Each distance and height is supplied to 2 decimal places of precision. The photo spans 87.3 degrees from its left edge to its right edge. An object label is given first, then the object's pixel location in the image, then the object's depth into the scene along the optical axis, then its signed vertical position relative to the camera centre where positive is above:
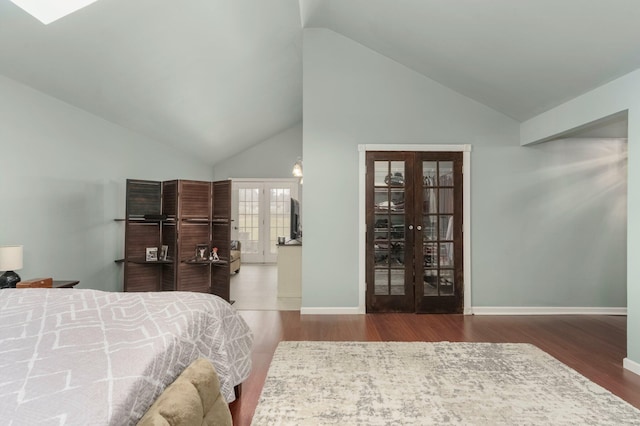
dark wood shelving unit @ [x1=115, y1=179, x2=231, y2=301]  4.06 -0.22
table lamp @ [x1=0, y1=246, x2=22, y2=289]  2.65 -0.40
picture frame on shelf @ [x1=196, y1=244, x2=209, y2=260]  4.23 -0.47
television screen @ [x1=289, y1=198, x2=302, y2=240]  5.38 -0.13
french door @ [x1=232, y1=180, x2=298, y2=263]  8.33 +0.00
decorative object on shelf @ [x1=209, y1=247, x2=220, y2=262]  4.20 -0.50
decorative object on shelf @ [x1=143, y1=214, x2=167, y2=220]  4.07 -0.02
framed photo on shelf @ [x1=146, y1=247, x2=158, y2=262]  4.13 -0.49
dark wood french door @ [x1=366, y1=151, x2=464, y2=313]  4.06 -0.15
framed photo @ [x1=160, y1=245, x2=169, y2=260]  4.21 -0.46
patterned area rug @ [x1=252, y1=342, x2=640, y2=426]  1.90 -1.13
